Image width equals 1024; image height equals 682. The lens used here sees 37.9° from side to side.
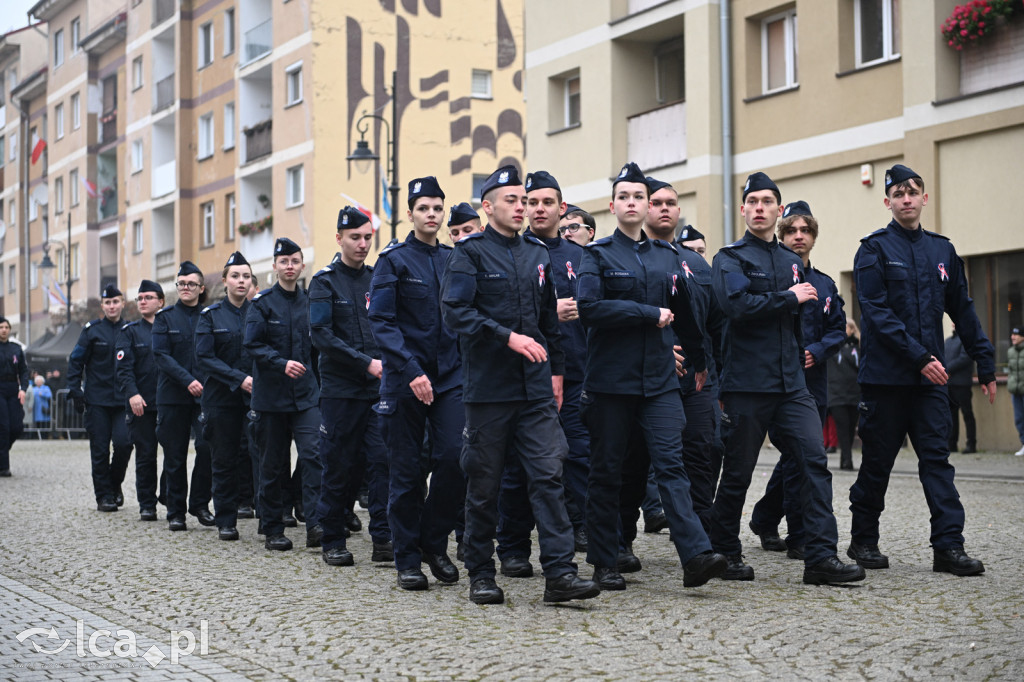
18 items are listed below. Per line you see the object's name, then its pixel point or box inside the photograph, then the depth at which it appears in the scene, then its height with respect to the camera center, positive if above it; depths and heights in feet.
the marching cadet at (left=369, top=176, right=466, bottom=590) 25.84 -0.56
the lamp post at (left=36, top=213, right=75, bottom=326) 133.90 +9.69
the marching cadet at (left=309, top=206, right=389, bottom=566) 29.86 -0.86
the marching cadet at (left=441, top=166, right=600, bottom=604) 23.50 -0.25
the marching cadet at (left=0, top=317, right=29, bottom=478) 63.41 -0.63
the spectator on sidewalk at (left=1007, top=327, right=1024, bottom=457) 61.26 -0.54
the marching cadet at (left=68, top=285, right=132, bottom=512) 43.88 -0.87
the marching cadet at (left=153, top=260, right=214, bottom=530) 38.32 -0.72
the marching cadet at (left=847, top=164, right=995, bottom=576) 26.30 +0.16
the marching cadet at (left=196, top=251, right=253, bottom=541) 35.40 -0.29
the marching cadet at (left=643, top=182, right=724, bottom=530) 26.81 -0.58
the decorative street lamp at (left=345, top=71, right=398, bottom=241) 77.08 +11.24
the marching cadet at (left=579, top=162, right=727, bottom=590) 24.17 +0.06
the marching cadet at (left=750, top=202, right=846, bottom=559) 28.84 +0.49
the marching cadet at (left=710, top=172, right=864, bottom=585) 25.02 -0.18
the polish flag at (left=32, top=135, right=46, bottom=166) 182.08 +27.30
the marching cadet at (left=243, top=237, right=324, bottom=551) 32.65 -0.48
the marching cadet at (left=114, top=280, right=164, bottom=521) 41.01 -0.40
